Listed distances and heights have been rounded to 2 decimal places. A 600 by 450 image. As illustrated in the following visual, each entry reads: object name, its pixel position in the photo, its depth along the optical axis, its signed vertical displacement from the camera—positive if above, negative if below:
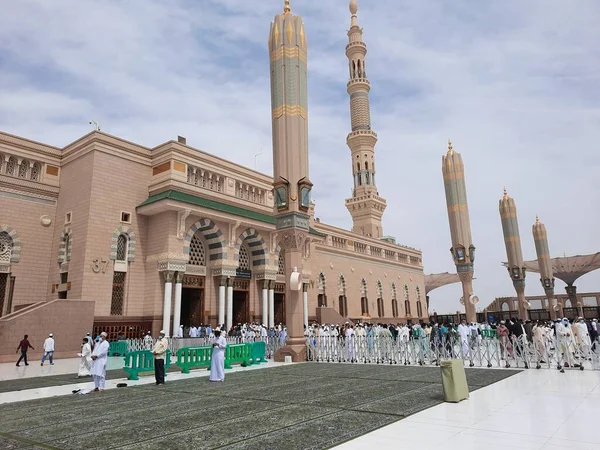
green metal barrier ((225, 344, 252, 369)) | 13.77 -0.81
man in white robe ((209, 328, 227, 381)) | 10.48 -0.87
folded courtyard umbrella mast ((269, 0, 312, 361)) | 15.41 +6.99
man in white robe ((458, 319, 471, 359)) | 14.47 -0.49
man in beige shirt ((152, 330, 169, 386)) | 9.93 -0.66
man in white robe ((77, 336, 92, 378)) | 11.66 -0.79
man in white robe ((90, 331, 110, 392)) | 9.48 -0.68
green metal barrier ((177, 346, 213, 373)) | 12.28 -0.77
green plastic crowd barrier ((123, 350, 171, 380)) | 11.20 -0.78
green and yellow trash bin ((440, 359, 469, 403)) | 6.85 -0.96
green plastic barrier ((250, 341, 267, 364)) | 14.77 -0.81
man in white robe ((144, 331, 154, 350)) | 18.03 -0.39
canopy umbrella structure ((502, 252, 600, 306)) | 49.25 +6.09
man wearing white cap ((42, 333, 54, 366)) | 14.95 -0.40
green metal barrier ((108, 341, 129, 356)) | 17.78 -0.59
